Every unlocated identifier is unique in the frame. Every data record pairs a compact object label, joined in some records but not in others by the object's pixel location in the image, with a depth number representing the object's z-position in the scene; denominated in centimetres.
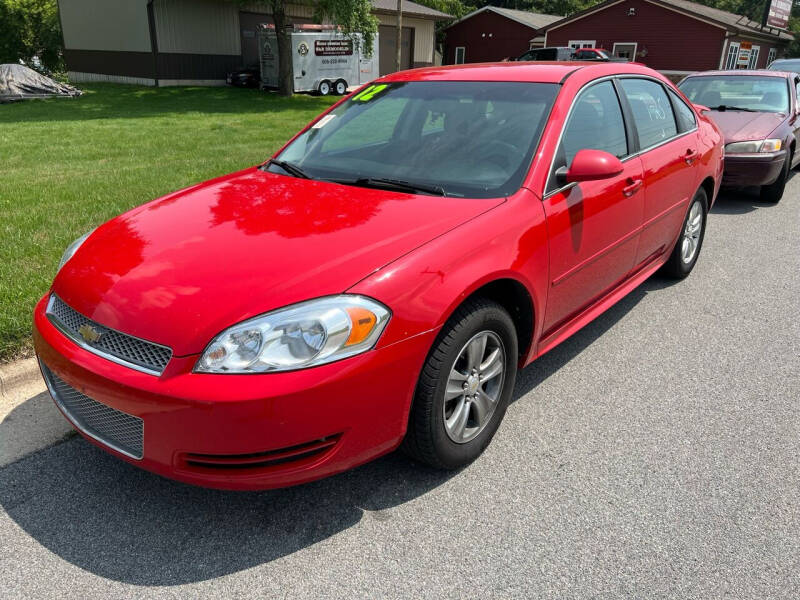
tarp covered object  1919
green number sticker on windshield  399
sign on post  3552
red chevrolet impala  219
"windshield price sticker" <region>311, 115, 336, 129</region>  398
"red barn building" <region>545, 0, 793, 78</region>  3172
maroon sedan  750
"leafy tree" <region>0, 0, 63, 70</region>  3559
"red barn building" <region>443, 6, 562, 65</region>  4094
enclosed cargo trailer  2420
